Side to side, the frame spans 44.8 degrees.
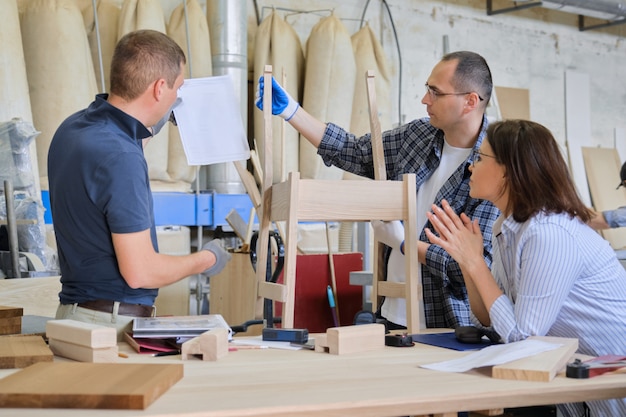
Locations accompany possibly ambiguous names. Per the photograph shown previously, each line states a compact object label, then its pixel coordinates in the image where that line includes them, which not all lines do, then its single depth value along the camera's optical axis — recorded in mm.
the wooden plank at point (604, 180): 7500
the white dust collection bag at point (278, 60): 5417
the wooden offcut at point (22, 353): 1470
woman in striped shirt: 1811
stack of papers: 1741
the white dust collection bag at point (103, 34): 4914
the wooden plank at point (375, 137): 2539
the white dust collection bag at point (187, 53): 5082
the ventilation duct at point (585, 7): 6629
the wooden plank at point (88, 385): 1171
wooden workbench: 1203
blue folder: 1856
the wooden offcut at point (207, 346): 1623
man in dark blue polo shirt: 1854
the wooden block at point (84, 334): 1511
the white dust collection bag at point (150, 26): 4840
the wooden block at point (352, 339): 1719
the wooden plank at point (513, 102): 7109
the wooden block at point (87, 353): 1525
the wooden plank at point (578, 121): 7543
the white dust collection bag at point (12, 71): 4102
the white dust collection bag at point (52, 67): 4504
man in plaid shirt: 2465
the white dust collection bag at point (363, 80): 5746
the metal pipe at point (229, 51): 5207
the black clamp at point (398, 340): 1842
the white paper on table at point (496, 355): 1521
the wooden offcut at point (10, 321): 1929
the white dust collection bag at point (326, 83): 5531
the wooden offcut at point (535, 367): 1446
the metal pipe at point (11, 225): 3355
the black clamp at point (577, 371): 1479
